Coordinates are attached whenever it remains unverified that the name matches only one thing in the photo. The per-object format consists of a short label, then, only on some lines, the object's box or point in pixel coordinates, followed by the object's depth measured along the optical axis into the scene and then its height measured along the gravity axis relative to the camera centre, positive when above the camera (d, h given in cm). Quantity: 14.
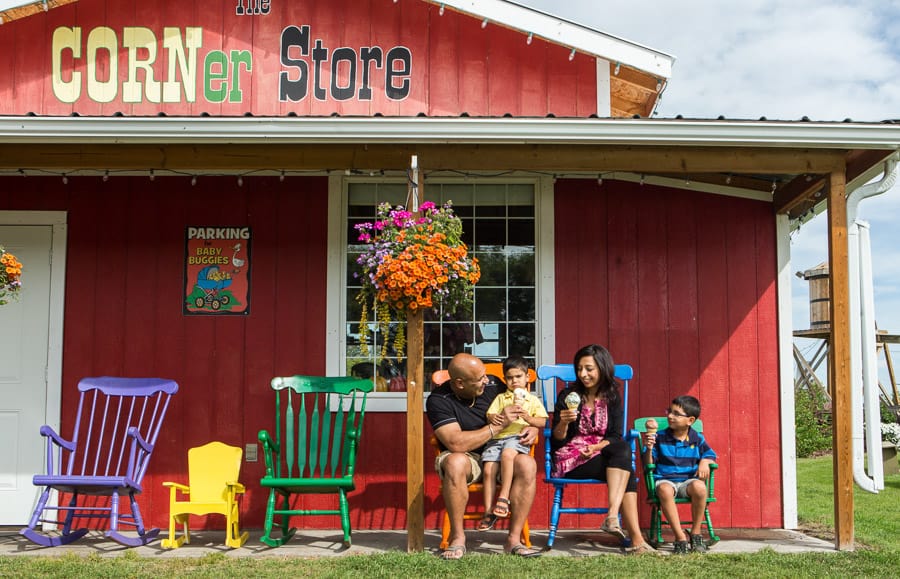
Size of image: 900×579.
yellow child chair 480 -79
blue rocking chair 462 -36
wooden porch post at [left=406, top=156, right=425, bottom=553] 451 -47
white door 545 -23
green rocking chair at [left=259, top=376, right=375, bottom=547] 470 -59
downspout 457 +3
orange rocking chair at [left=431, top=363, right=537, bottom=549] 462 -77
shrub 1048 -107
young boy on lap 441 -50
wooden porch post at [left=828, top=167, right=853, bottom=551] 454 -19
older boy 468 -61
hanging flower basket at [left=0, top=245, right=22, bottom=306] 448 +31
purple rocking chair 468 -67
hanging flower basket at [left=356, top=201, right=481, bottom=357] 432 +36
